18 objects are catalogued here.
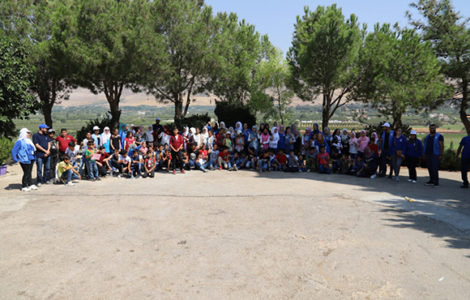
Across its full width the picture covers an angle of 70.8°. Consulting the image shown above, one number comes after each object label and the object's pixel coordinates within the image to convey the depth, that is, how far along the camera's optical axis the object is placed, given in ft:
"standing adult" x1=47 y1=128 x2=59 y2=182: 32.83
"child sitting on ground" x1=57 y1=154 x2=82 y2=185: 32.78
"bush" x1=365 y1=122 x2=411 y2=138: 56.34
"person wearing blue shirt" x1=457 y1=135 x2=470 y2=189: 32.19
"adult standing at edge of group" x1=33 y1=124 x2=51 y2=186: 31.53
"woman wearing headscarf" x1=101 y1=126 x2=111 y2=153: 37.88
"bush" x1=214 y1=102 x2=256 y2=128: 91.30
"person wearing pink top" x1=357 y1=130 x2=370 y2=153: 39.22
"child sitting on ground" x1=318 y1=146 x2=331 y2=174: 40.14
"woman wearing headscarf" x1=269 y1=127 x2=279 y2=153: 42.93
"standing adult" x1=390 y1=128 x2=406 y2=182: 35.42
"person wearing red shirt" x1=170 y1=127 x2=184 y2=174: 40.93
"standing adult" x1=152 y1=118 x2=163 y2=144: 44.67
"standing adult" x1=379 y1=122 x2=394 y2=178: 36.85
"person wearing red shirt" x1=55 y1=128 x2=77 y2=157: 34.68
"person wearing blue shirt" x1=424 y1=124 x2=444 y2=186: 33.35
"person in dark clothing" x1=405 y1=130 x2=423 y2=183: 35.09
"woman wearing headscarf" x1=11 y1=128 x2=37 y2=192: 29.22
